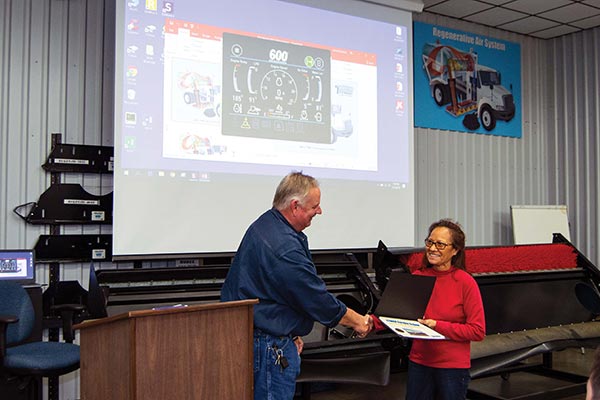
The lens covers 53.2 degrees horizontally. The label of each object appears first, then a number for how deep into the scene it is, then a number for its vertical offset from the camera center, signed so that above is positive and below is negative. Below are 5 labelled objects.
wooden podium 1.92 -0.44
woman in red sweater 2.63 -0.43
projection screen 4.04 +0.81
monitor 3.77 -0.25
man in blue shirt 2.33 -0.26
